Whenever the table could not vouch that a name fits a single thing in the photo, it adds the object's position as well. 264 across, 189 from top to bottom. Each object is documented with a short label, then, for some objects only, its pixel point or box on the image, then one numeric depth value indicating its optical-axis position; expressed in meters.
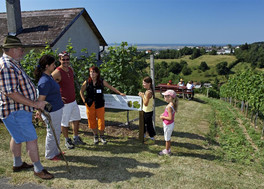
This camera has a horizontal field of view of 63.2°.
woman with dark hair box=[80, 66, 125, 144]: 5.05
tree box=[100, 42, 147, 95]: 6.74
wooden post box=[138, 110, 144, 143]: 5.67
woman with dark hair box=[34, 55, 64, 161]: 3.76
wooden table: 14.93
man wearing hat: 3.12
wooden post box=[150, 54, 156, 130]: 5.65
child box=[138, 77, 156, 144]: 5.21
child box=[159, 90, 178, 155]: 4.63
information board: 5.82
